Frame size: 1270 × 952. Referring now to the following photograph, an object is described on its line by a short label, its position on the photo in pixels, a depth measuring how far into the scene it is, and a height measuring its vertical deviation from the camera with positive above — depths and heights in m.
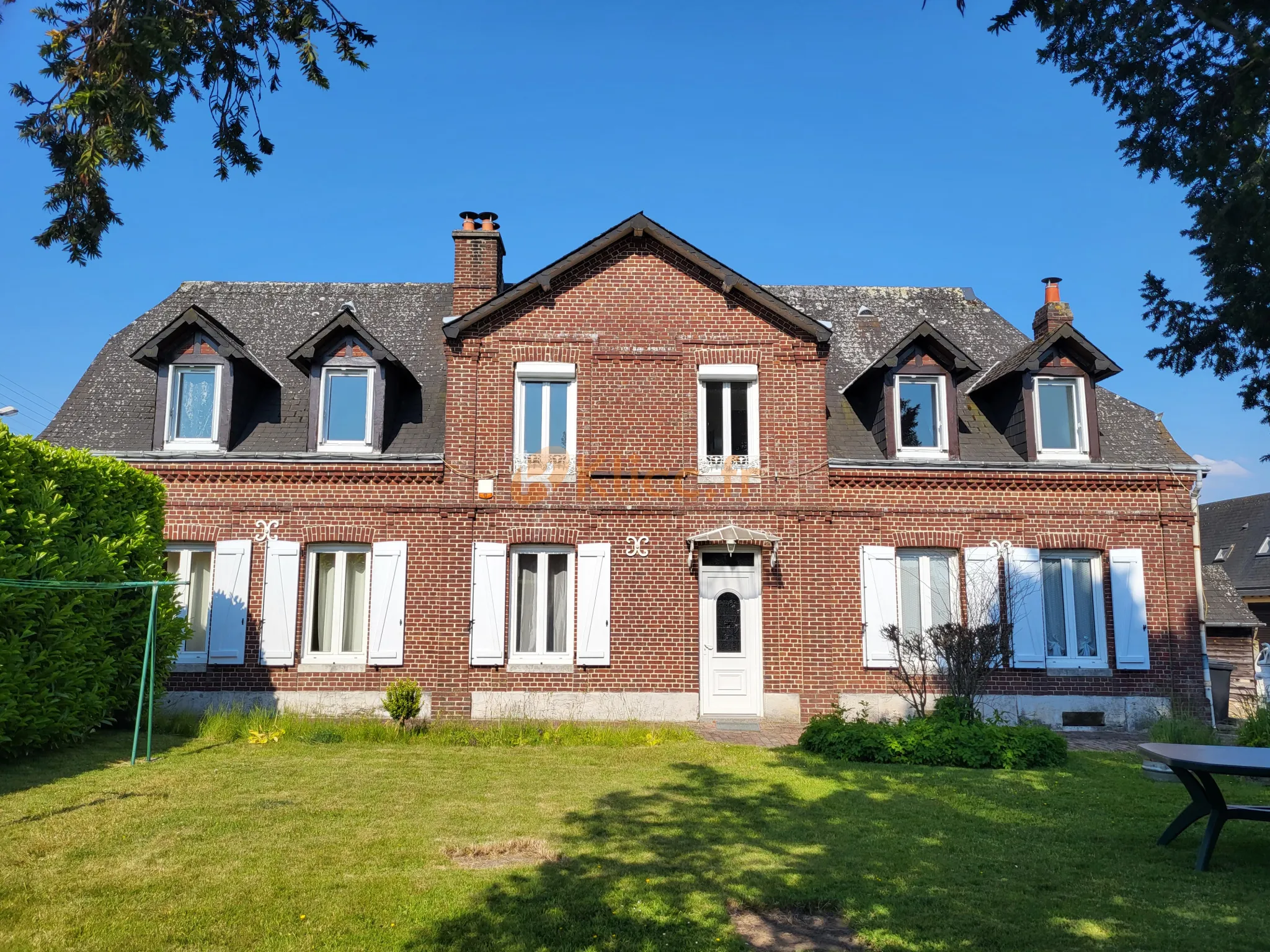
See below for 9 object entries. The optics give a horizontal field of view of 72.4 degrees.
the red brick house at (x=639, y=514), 12.95 +1.32
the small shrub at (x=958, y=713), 11.17 -1.45
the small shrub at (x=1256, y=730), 10.42 -1.56
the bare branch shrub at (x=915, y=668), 12.63 -1.00
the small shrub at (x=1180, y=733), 10.86 -1.65
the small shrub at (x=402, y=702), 12.12 -1.42
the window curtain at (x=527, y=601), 13.16 -0.02
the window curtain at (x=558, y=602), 13.18 -0.03
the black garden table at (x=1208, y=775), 6.04 -1.27
